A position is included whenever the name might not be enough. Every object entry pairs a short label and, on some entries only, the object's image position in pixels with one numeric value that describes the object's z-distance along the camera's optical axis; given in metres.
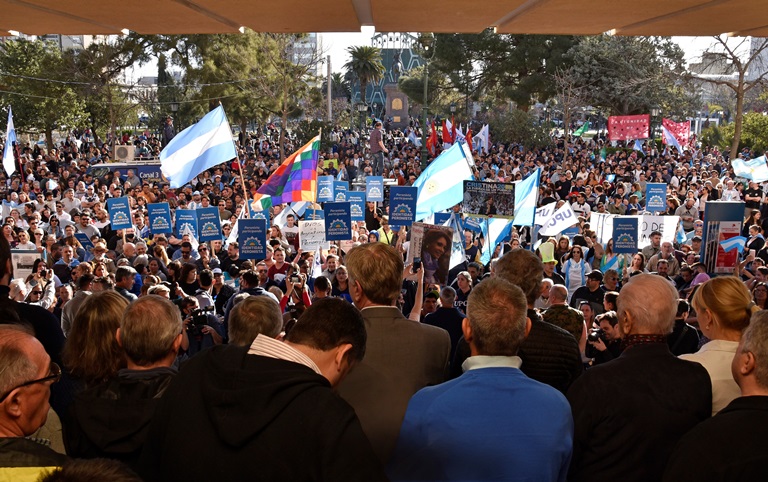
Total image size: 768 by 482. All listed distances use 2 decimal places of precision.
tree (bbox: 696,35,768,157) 24.08
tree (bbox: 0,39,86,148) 34.69
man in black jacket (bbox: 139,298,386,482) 1.91
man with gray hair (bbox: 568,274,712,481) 2.85
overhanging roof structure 3.89
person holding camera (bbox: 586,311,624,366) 5.35
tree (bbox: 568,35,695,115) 39.56
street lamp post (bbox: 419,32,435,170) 20.38
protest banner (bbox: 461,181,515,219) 10.97
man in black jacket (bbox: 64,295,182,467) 2.60
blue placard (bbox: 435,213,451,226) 12.10
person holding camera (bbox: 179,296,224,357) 5.95
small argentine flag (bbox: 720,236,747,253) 8.63
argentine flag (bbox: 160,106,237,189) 13.37
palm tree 77.94
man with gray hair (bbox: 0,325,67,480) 2.15
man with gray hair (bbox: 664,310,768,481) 2.26
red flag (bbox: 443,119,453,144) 26.38
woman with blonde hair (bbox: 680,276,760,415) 3.12
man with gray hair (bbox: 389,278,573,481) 2.41
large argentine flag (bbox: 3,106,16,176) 15.86
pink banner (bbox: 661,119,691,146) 28.84
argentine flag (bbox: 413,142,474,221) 12.73
